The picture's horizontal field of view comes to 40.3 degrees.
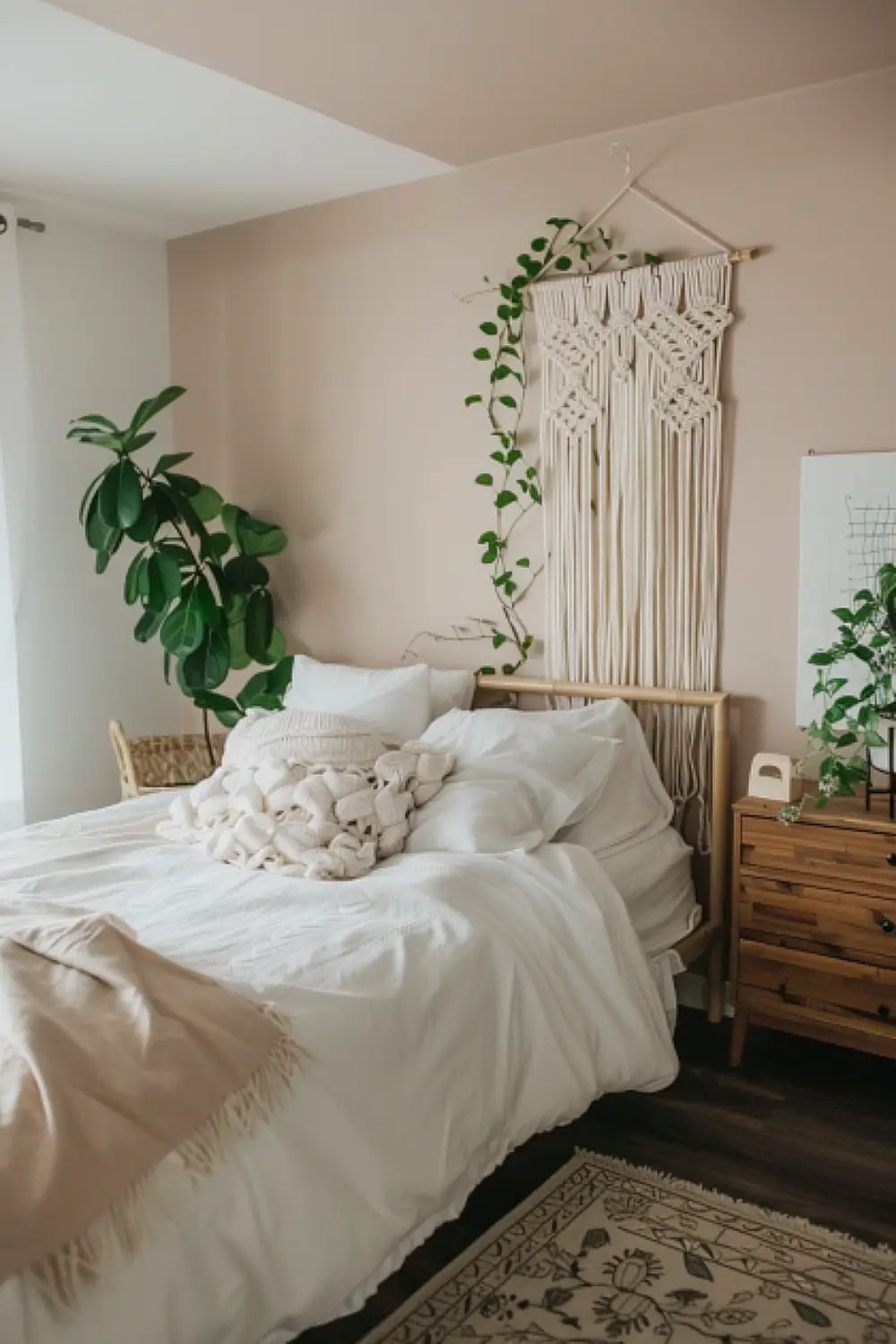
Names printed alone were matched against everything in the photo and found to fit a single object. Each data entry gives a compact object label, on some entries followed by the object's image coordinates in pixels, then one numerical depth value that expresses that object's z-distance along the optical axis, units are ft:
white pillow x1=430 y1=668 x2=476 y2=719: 12.15
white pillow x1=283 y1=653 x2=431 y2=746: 11.57
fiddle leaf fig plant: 13.06
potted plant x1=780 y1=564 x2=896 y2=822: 9.37
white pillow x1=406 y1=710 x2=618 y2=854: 9.46
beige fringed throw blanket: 5.10
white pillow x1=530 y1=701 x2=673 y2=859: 10.32
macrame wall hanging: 10.90
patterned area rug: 6.95
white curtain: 13.29
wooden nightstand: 9.30
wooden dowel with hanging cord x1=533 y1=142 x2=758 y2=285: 10.53
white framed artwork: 10.03
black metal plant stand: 9.48
